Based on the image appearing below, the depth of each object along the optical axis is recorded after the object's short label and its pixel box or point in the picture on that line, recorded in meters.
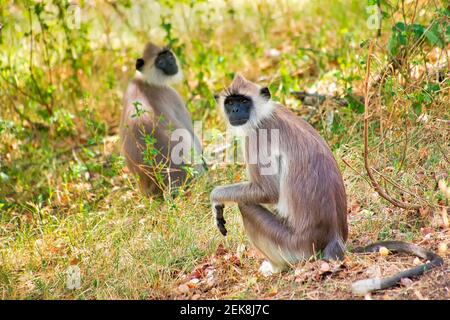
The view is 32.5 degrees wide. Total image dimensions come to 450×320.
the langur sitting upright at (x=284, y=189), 4.93
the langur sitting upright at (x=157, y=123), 7.42
